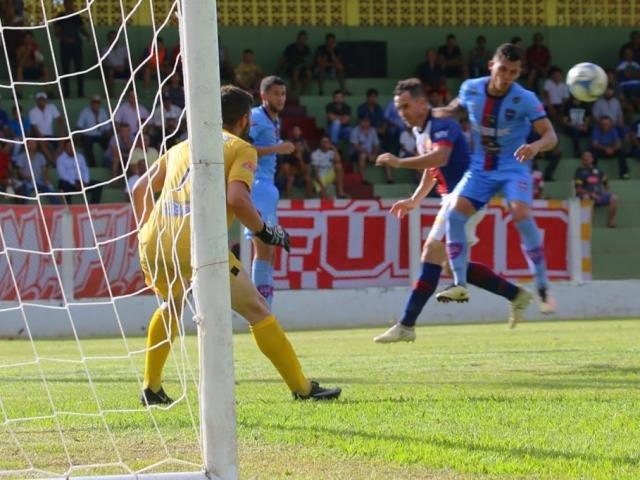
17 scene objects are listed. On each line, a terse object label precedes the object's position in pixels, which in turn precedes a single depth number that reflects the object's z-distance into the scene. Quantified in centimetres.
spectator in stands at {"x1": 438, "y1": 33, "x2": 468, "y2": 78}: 2950
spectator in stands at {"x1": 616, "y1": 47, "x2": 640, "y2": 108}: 2964
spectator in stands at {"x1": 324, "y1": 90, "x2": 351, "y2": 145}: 2712
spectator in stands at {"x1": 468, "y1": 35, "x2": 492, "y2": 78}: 2936
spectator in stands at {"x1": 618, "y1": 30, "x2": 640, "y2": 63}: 3055
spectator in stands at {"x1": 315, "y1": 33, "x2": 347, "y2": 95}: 2889
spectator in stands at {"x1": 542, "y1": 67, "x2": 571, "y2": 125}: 2886
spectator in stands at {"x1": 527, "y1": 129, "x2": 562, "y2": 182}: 2744
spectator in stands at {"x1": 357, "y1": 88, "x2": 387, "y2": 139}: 2725
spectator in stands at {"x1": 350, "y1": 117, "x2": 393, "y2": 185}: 2670
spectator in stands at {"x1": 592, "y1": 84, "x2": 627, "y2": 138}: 2873
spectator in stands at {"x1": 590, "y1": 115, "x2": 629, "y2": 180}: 2819
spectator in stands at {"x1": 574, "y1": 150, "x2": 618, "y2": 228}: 2634
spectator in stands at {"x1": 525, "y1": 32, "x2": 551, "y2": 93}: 3002
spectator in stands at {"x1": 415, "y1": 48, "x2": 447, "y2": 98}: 2886
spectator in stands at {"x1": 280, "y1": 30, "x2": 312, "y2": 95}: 2870
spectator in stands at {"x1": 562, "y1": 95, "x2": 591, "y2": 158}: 2864
